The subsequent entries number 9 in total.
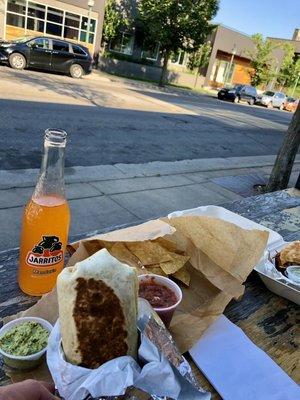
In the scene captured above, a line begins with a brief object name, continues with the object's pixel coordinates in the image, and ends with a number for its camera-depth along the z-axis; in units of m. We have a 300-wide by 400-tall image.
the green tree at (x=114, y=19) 26.56
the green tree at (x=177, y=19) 23.16
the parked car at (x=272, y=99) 33.69
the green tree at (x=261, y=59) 39.03
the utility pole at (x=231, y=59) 39.19
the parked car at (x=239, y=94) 29.73
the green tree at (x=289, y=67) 43.06
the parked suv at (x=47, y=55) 17.20
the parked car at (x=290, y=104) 36.25
